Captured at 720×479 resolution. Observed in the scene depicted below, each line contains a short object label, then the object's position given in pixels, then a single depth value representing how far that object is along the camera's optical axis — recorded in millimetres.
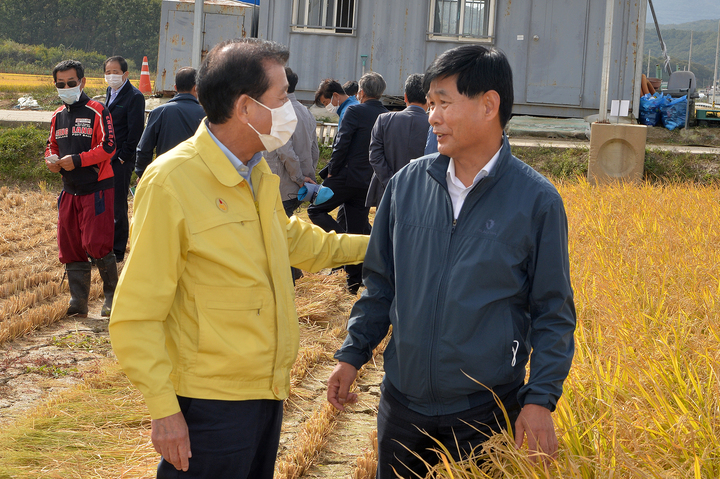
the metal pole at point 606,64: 12039
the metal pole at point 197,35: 12841
